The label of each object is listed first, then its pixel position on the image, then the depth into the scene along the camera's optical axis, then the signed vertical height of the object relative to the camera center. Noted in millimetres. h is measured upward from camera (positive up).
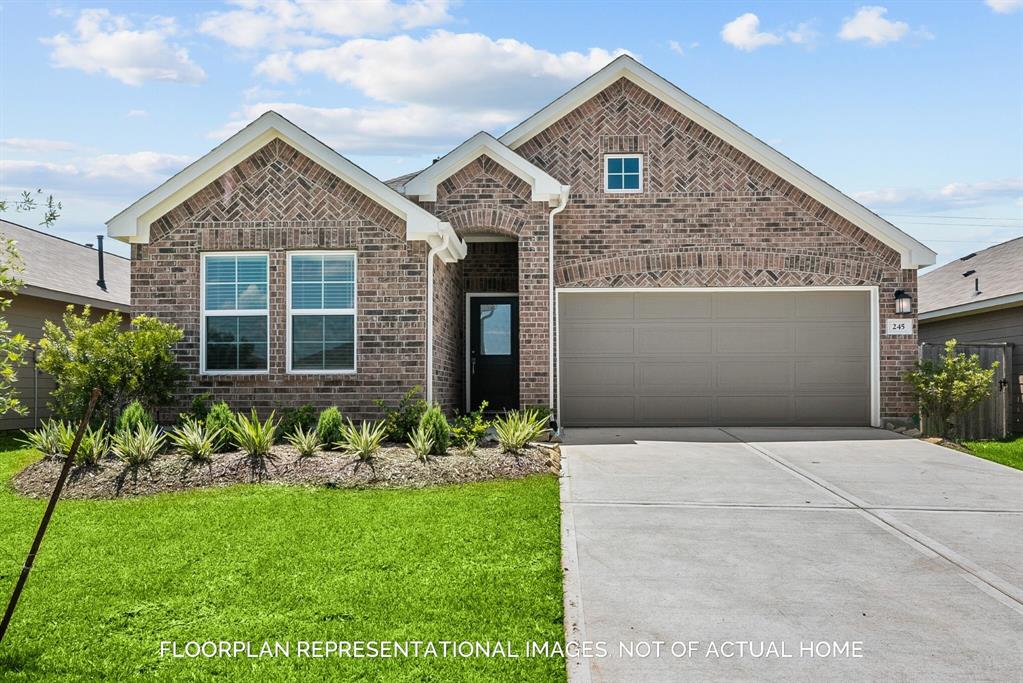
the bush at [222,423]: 10523 -706
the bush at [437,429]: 10281 -765
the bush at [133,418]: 10484 -636
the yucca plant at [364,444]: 9703 -887
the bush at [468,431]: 10961 -855
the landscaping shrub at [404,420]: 11273 -716
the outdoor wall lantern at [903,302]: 14167 +999
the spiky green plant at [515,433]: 10438 -840
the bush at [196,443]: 9742 -874
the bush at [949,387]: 13461 -382
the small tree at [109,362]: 10625 +64
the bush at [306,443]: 9953 -907
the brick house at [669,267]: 13672 +1622
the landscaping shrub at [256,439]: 9719 -822
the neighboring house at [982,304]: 15617 +1130
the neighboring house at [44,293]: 15352 +1409
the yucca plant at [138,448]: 9633 -915
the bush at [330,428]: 10547 -761
